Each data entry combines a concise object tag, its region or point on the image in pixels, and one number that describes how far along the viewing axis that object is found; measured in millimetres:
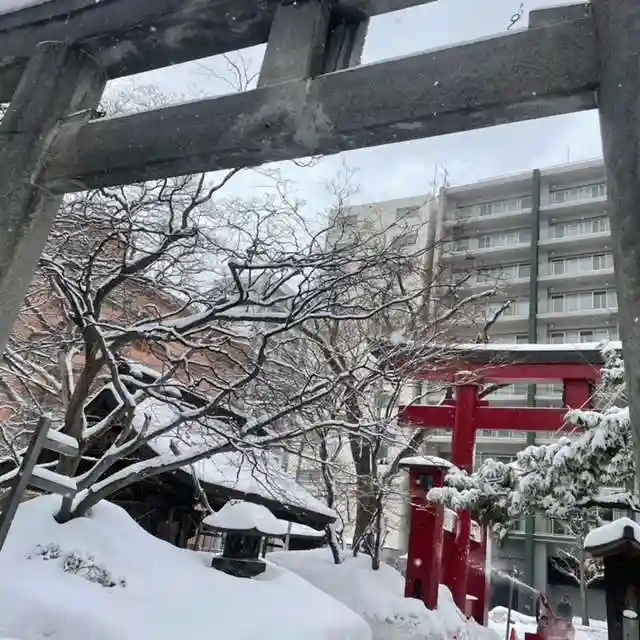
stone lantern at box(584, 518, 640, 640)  5961
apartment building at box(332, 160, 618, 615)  31095
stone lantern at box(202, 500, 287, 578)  8219
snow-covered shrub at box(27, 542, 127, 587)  5781
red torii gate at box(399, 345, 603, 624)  11172
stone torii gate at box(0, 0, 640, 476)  1914
